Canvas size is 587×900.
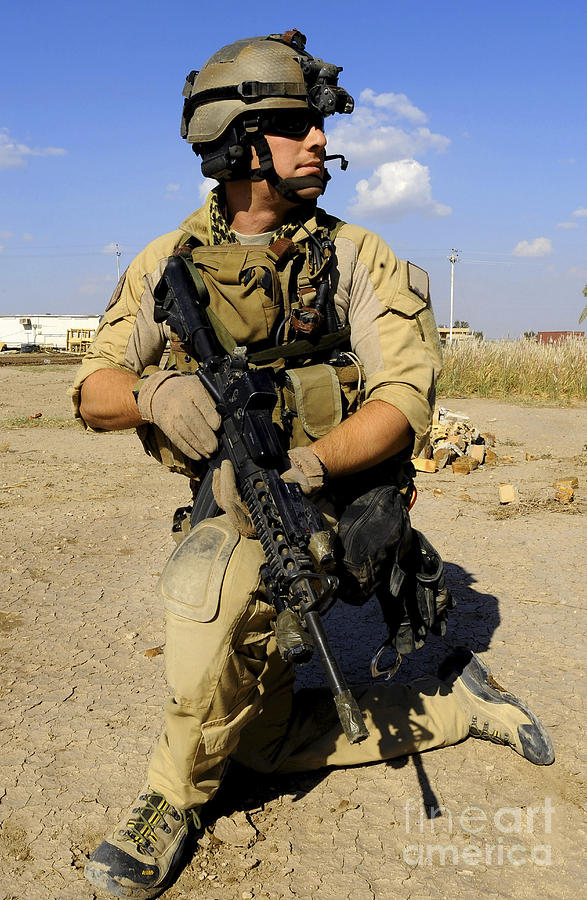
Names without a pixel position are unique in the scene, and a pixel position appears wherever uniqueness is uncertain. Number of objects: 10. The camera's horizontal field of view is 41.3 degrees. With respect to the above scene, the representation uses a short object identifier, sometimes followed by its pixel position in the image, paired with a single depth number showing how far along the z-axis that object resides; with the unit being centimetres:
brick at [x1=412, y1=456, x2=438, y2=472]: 746
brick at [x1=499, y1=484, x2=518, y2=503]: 617
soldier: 246
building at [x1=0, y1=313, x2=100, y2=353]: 4681
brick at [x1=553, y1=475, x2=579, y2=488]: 656
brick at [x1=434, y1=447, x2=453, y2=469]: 762
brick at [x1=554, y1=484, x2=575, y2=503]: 612
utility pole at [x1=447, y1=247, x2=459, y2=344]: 5266
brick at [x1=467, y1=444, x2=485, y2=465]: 777
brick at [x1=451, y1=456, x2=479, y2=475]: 739
